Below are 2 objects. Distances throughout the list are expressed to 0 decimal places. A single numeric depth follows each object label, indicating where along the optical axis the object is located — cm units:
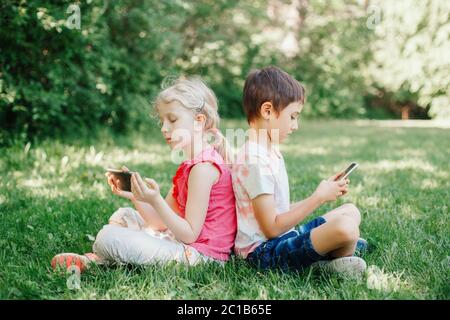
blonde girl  233
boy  223
